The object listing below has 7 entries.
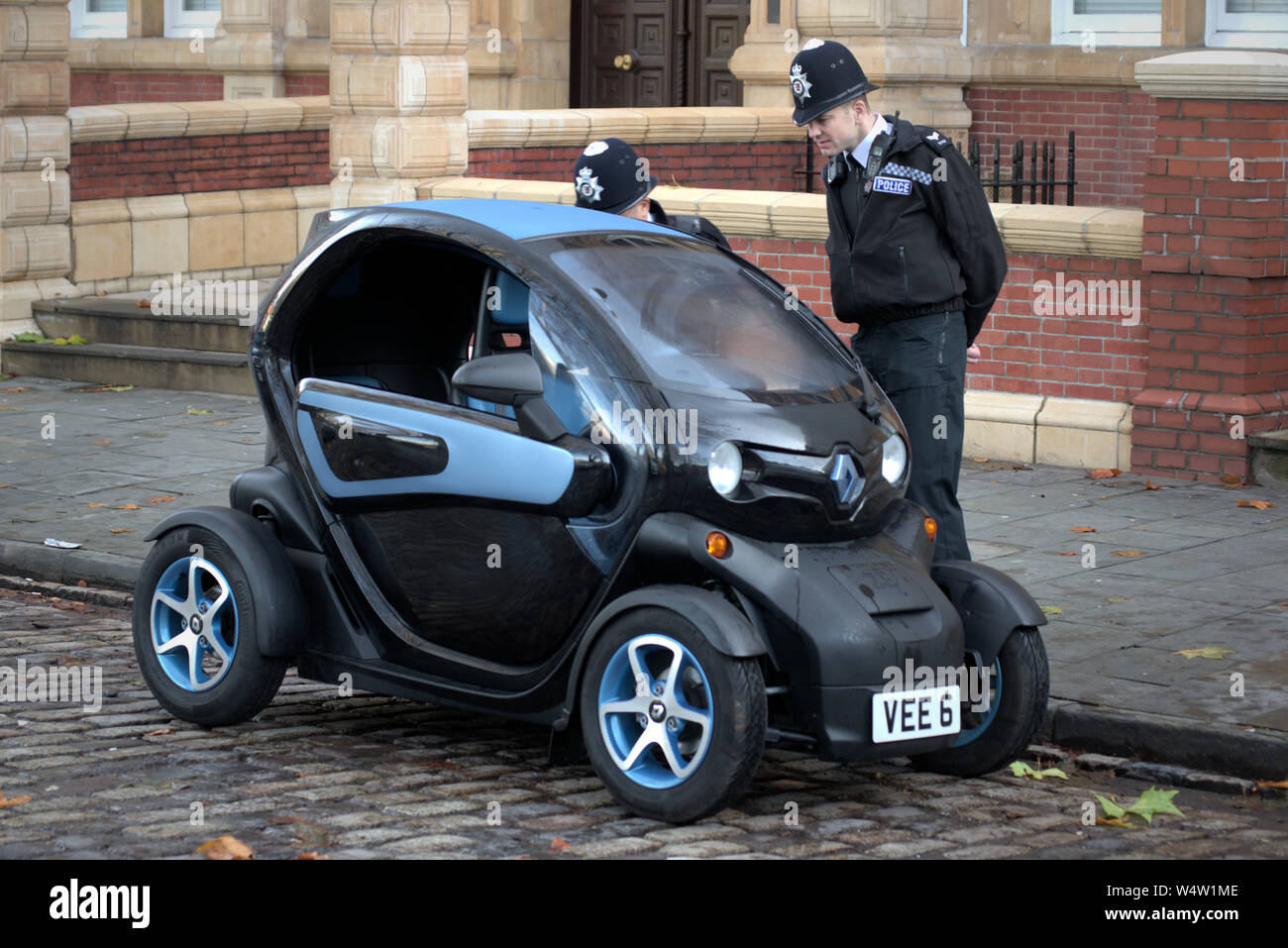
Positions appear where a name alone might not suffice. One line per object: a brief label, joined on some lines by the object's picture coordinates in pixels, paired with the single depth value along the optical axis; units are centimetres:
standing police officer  693
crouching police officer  709
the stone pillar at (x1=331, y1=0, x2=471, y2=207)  1455
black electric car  564
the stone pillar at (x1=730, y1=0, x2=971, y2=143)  1720
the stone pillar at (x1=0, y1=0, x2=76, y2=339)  1531
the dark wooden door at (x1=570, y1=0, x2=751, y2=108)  2023
